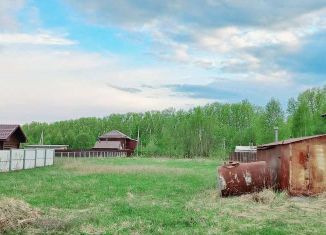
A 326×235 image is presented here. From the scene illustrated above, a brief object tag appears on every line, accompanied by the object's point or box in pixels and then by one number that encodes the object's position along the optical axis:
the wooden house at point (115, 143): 88.33
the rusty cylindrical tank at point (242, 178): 16.55
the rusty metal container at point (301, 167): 17.03
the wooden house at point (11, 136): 39.77
